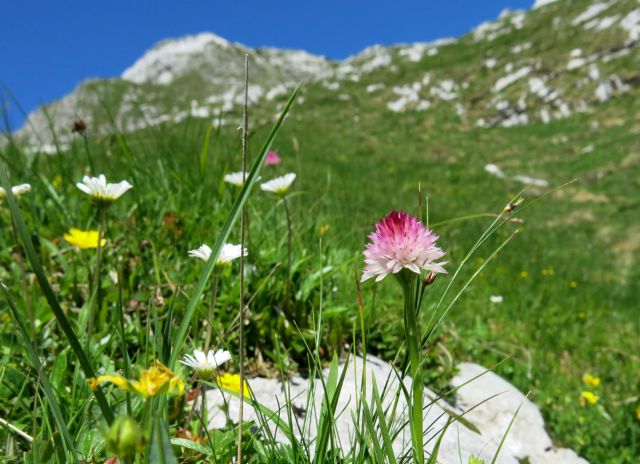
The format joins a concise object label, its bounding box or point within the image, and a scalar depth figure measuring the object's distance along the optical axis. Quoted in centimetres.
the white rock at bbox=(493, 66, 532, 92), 1887
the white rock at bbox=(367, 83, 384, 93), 2242
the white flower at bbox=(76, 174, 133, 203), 22
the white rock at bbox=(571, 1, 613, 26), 2197
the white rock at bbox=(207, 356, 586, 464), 29
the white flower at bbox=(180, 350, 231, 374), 19
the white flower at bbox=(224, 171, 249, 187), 36
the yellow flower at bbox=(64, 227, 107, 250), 31
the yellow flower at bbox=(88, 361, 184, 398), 12
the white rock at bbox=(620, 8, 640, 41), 1735
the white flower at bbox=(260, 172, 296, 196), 31
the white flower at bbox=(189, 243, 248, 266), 22
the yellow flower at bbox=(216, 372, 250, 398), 25
